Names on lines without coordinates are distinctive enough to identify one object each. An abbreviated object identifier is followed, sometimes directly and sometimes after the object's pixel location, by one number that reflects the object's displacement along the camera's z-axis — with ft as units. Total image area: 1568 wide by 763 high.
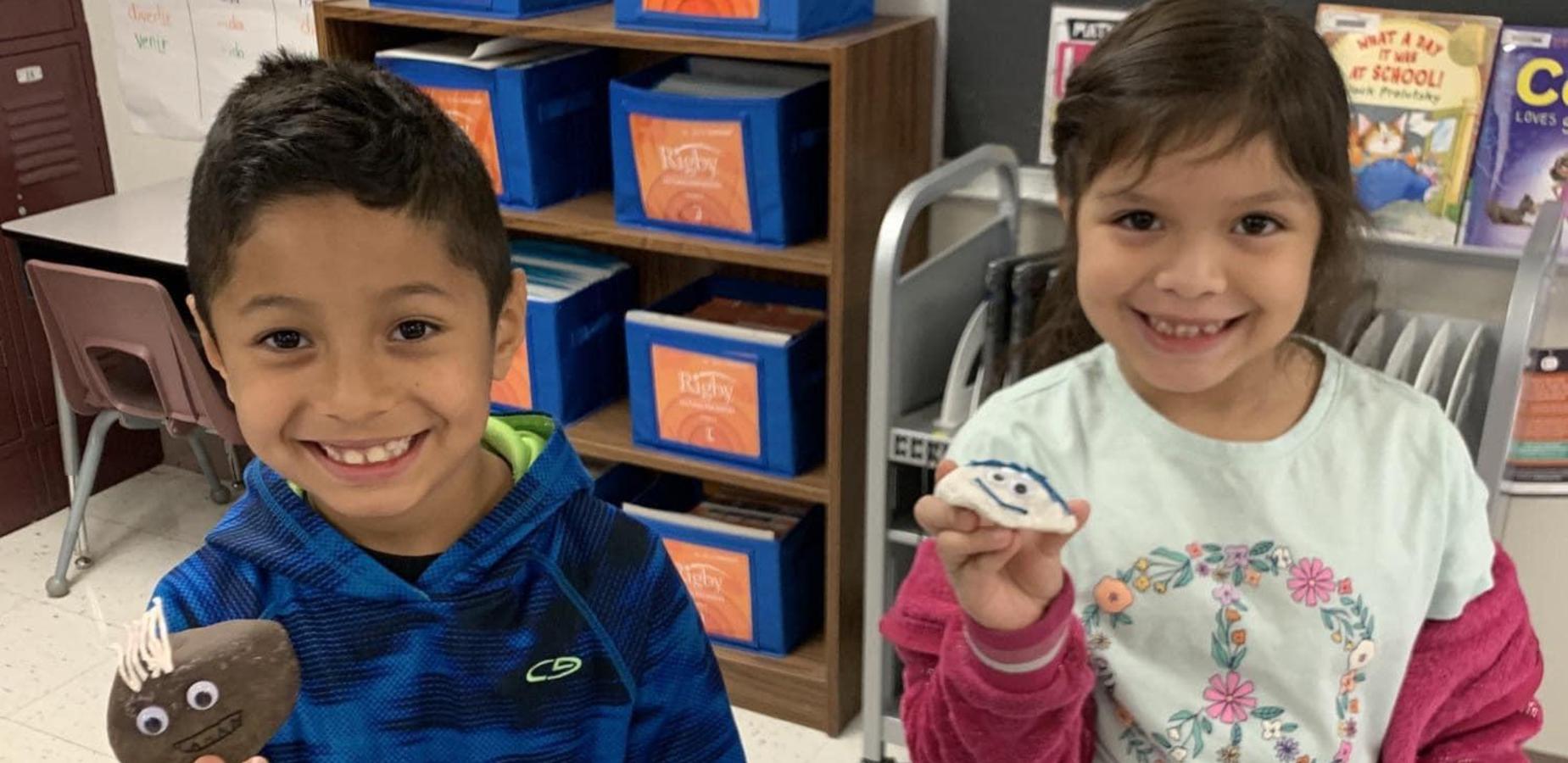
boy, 3.23
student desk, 9.30
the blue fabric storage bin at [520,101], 8.07
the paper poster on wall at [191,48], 10.25
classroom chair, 8.80
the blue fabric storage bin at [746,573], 8.46
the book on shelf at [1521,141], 6.73
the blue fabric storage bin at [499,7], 7.84
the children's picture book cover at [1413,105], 6.86
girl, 3.59
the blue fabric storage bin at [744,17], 7.22
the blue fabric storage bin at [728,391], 8.00
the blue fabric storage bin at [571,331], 8.41
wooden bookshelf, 7.43
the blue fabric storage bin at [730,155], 7.54
